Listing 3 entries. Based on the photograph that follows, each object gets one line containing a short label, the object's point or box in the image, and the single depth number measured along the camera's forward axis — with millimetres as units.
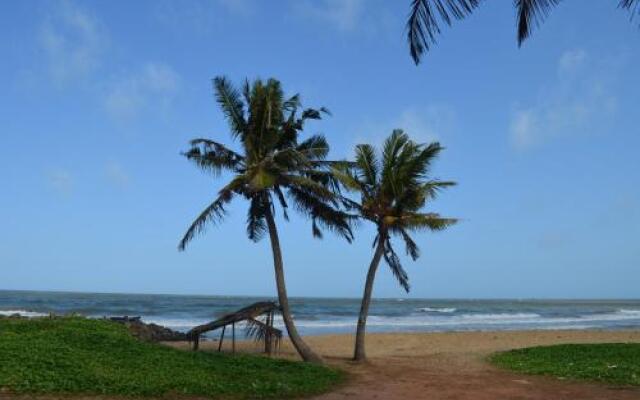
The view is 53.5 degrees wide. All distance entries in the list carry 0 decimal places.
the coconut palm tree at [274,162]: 15398
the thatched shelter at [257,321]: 16266
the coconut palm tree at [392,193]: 16453
